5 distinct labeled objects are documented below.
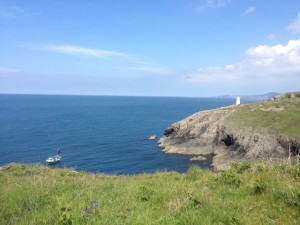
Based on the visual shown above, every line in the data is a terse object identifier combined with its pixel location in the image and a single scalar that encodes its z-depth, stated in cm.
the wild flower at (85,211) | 630
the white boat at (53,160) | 7856
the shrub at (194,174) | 1419
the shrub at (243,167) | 1258
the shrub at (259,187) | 873
